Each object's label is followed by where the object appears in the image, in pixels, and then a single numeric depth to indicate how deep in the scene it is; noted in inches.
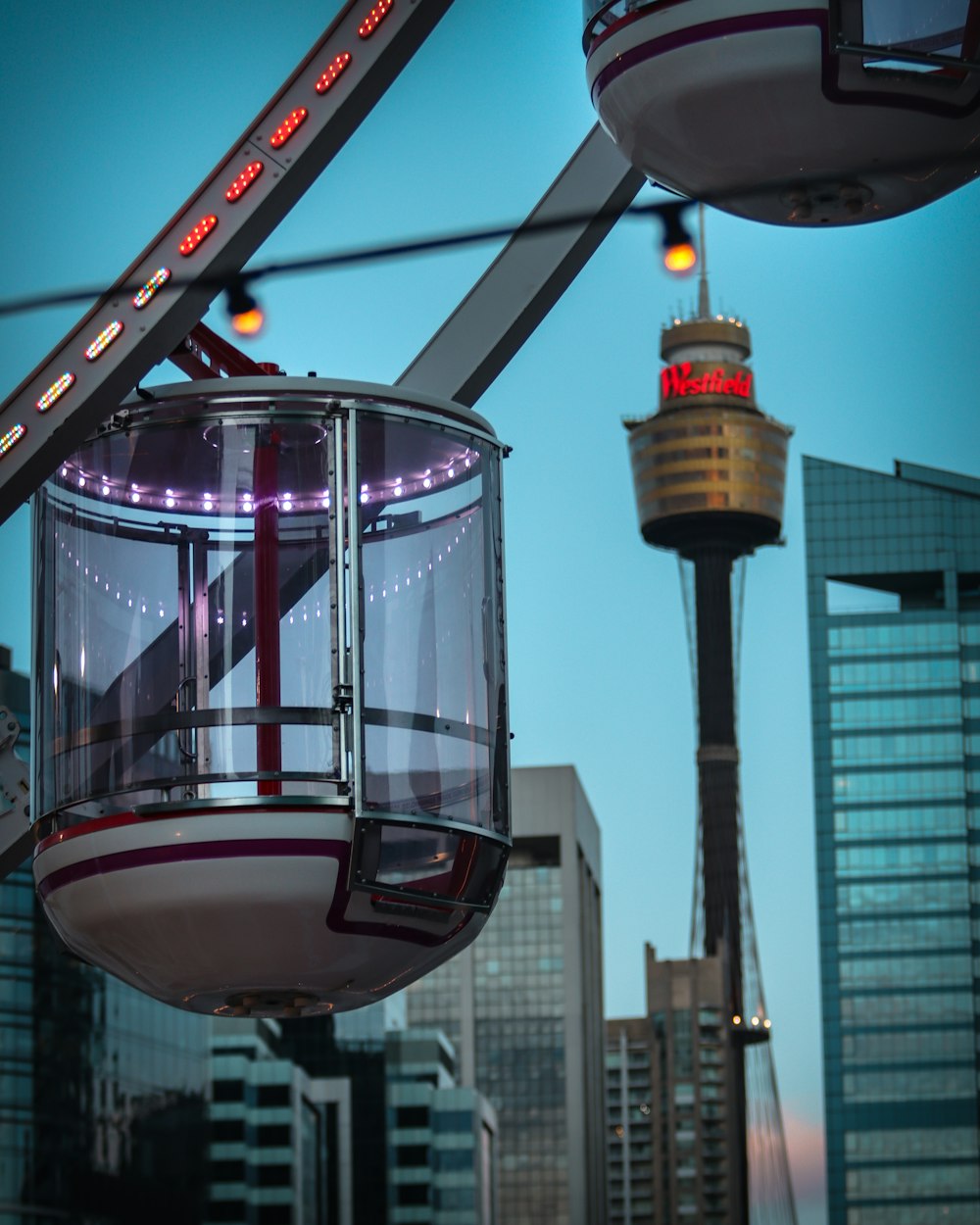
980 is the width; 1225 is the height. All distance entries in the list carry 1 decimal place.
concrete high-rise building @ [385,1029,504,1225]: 5954.7
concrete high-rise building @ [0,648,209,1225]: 5260.8
